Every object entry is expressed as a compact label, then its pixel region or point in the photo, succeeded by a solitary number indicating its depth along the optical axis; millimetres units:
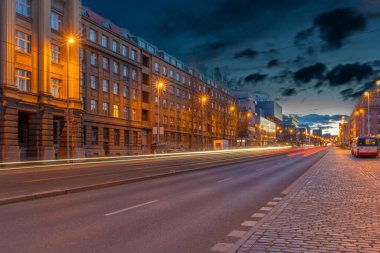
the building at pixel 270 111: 196850
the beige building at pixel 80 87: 37031
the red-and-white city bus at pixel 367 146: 46000
